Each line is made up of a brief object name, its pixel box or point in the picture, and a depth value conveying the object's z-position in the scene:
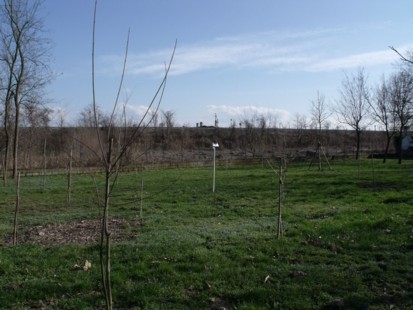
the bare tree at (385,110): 37.78
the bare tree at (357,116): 40.18
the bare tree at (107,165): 3.12
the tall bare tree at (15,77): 23.42
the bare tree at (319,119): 42.94
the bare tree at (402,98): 35.08
